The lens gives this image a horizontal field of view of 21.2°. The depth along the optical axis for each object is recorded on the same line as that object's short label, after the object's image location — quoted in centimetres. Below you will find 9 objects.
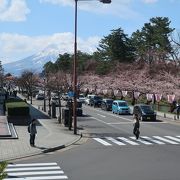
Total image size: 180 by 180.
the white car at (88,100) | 7194
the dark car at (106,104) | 5947
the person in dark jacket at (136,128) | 2898
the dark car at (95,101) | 6756
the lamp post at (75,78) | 3115
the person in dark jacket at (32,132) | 2495
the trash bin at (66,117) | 3647
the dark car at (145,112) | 4525
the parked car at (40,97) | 8644
